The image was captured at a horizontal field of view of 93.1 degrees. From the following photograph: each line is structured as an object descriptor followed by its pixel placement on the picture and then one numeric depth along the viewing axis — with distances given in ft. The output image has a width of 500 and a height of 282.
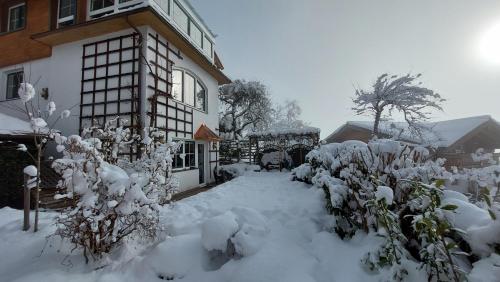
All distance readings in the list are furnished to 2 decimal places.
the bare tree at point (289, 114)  118.83
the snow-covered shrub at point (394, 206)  6.10
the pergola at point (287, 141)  45.91
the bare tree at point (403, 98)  35.58
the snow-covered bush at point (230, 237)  9.02
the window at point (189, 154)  32.19
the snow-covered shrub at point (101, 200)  8.15
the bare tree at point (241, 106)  68.80
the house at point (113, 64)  24.68
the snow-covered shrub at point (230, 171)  38.75
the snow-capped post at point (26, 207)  11.28
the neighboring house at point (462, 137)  38.60
